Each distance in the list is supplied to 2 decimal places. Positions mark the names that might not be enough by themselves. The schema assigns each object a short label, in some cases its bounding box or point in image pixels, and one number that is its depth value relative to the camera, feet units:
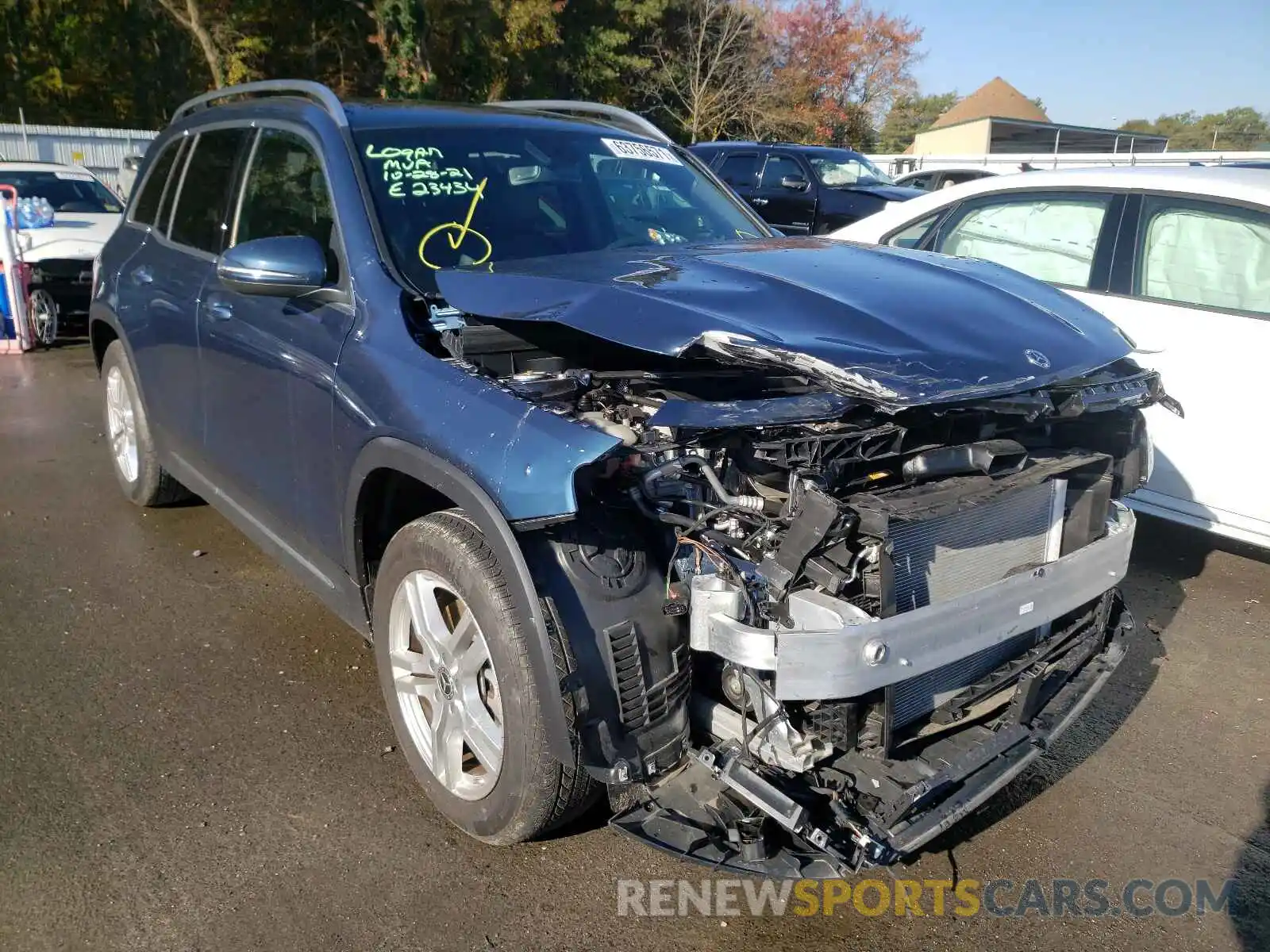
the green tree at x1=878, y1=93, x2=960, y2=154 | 144.56
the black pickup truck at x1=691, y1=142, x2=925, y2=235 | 43.01
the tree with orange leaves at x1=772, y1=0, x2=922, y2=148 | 117.50
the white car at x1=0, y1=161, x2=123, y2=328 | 32.58
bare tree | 103.81
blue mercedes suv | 7.73
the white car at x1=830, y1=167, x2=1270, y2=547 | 14.30
